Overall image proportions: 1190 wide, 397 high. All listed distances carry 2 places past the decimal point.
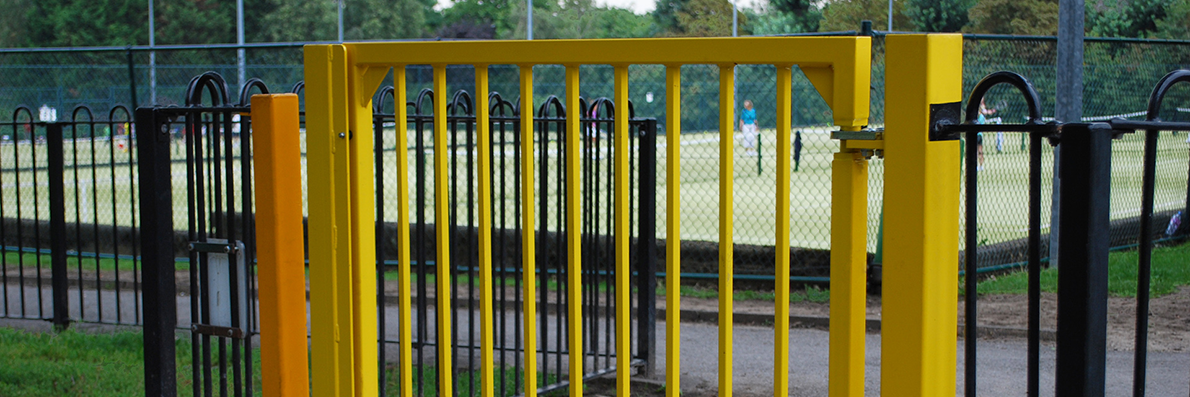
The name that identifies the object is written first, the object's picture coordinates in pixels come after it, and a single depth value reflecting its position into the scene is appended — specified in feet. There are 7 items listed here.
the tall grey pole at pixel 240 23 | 73.82
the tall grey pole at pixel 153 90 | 40.48
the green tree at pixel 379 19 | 124.57
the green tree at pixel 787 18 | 74.38
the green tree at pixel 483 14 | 130.05
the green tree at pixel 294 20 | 118.83
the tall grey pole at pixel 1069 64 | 25.85
